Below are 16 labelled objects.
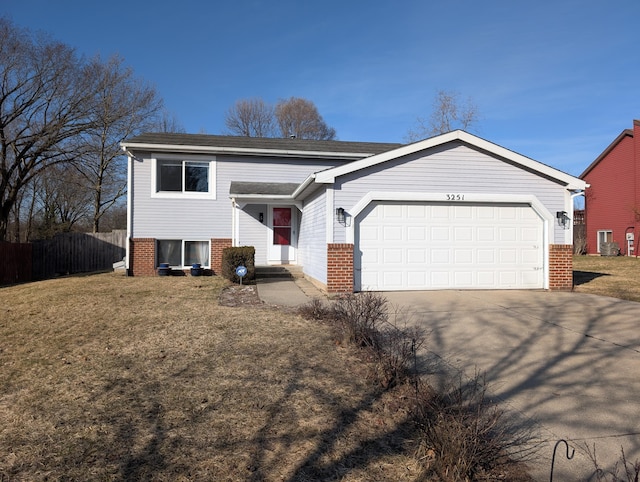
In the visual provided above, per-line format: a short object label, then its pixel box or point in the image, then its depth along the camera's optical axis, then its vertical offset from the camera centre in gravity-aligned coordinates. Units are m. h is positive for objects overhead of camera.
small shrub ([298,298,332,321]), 7.59 -1.10
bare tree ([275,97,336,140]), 41.28 +11.79
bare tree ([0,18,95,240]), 22.45 +7.07
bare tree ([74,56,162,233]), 26.54 +6.94
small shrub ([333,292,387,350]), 5.86 -1.02
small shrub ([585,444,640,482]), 2.89 -1.47
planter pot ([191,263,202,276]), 15.34 -0.75
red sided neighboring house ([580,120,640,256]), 27.28 +3.38
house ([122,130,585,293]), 11.00 +0.72
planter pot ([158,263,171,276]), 15.21 -0.73
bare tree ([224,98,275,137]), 41.00 +11.49
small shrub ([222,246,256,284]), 12.73 -0.38
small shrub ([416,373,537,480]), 2.88 -1.33
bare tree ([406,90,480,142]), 33.25 +9.09
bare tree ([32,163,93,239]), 29.77 +3.34
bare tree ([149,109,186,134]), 30.08 +8.58
